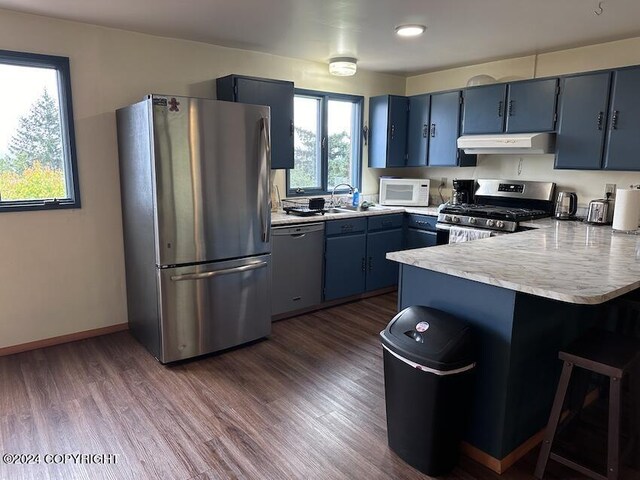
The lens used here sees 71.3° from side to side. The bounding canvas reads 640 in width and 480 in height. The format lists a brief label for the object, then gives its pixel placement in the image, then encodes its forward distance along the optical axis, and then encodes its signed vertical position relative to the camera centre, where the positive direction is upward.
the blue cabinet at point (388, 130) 4.74 +0.48
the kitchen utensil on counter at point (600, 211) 3.47 -0.26
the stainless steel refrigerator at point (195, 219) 2.82 -0.32
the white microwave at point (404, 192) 4.76 -0.18
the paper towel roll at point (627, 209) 3.04 -0.21
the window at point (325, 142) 4.47 +0.33
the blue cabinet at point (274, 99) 3.62 +0.61
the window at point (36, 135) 3.01 +0.24
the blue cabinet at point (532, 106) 3.71 +0.60
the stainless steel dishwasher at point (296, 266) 3.70 -0.79
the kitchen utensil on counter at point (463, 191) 4.48 -0.15
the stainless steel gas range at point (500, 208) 3.76 -0.29
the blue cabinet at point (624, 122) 3.28 +0.41
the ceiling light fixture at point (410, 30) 3.13 +1.03
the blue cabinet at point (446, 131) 4.41 +0.44
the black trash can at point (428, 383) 1.83 -0.88
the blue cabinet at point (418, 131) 4.68 +0.47
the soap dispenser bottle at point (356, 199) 4.78 -0.26
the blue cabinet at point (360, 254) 4.07 -0.75
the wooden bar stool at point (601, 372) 1.83 -0.80
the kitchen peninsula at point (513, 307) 1.87 -0.60
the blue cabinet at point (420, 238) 4.36 -0.63
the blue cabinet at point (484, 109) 4.01 +0.61
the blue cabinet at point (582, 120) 3.45 +0.45
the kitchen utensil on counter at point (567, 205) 3.80 -0.24
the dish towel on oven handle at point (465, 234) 3.84 -0.50
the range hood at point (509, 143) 3.73 +0.29
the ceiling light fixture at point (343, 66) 4.15 +1.00
